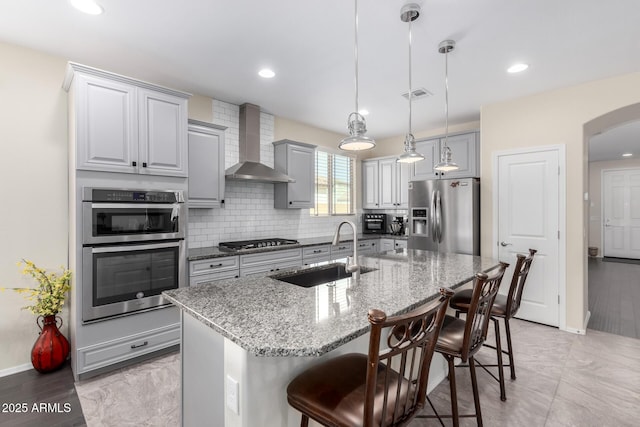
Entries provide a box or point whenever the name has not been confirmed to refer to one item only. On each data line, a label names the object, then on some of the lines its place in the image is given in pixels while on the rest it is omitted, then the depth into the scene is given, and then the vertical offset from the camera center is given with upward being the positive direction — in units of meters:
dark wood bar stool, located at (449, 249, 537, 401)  2.12 -0.69
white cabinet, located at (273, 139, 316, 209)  4.30 +0.61
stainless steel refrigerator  4.00 -0.03
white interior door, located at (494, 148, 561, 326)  3.55 -0.11
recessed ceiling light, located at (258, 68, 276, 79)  3.03 +1.45
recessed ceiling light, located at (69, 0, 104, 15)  2.03 +1.43
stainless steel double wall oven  2.47 -0.31
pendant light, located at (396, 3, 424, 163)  2.07 +0.61
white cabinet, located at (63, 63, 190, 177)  2.44 +0.80
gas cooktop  3.56 -0.38
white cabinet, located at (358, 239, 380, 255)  4.89 -0.55
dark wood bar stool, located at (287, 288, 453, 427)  0.96 -0.69
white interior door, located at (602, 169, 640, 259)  7.87 +0.01
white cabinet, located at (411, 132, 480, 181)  4.29 +0.85
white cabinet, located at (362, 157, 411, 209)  5.23 +0.54
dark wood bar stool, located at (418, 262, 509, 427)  1.57 -0.71
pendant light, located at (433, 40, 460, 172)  2.52 +1.41
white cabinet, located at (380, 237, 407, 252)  5.02 -0.52
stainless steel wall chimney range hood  3.84 +0.91
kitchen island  1.12 -0.44
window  5.15 +0.53
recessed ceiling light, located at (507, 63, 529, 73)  2.94 +1.44
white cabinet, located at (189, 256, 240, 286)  3.04 -0.58
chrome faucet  2.00 -0.35
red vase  2.50 -1.13
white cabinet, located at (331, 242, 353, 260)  4.50 -0.56
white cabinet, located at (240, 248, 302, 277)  3.41 -0.57
